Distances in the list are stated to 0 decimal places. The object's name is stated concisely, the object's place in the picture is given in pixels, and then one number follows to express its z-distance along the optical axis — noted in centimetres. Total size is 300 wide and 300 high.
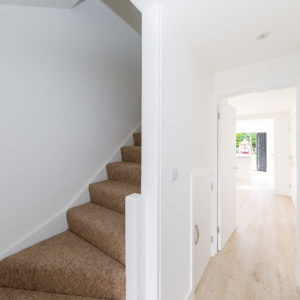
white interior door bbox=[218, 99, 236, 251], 220
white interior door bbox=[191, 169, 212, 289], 161
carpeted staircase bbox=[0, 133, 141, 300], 117
